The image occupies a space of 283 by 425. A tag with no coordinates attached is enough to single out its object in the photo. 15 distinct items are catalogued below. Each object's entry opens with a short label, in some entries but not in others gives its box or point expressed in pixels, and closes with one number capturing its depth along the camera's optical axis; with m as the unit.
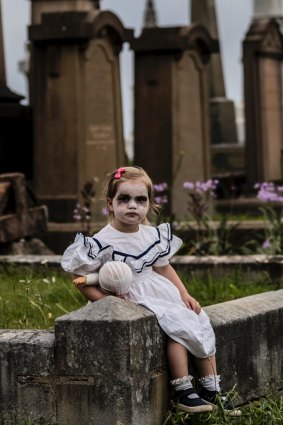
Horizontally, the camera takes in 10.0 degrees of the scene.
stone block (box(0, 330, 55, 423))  6.42
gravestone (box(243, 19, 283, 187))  21.00
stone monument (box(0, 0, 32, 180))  13.69
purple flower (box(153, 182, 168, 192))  12.40
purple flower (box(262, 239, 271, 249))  11.64
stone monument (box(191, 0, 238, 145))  27.11
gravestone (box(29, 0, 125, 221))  15.47
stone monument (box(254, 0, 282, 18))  37.69
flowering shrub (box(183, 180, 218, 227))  12.61
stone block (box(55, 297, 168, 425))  6.28
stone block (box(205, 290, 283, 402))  7.12
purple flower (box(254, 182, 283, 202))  11.99
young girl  6.57
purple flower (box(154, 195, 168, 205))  12.54
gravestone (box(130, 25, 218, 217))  16.94
